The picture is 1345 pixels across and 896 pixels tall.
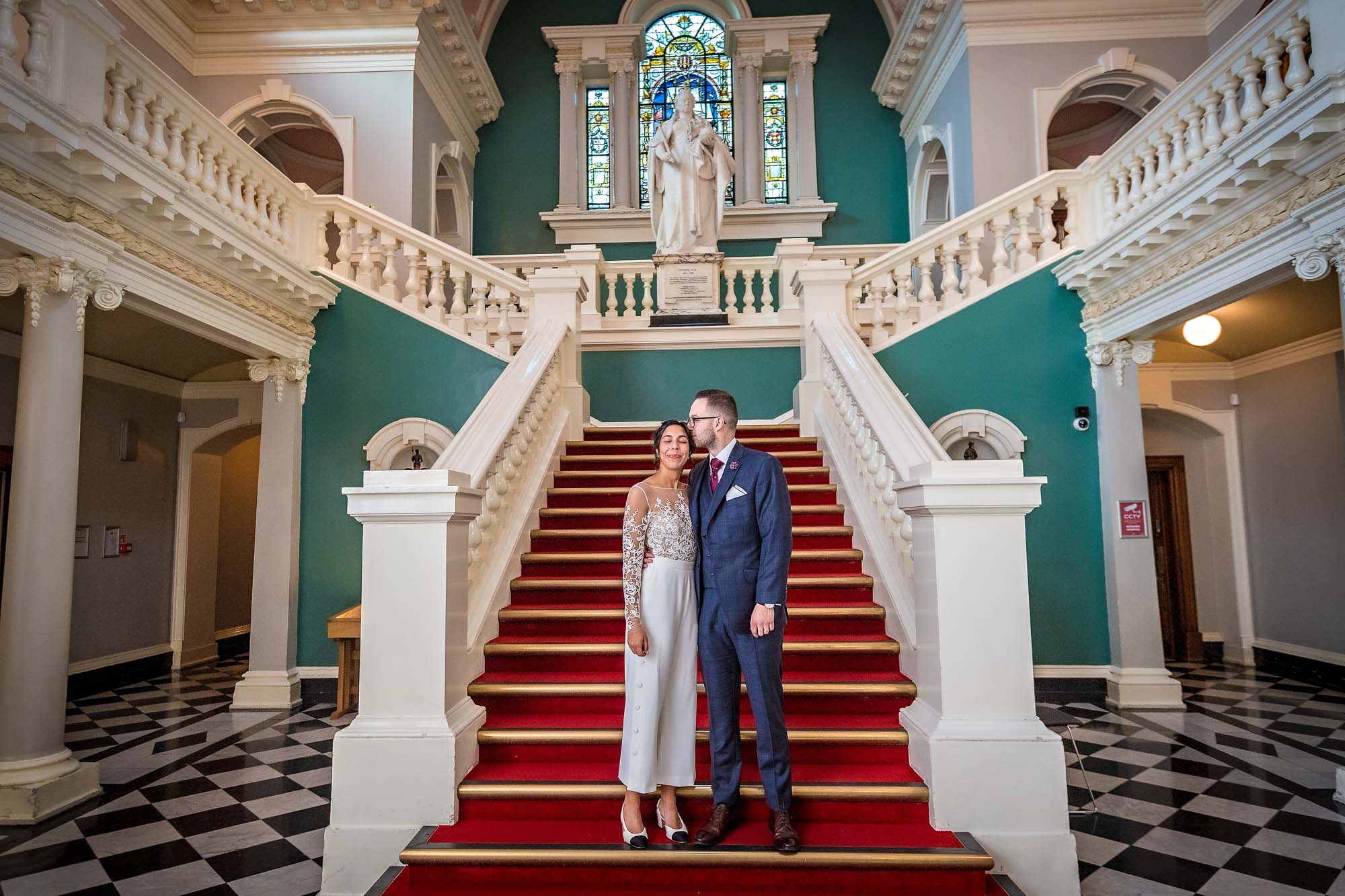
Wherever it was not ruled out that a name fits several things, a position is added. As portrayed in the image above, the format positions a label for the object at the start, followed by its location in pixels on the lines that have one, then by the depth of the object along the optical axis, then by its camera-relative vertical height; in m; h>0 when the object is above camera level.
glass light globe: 6.59 +1.70
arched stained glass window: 12.23 +7.50
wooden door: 9.02 -0.44
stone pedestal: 8.13 +2.64
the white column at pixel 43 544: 4.32 -0.02
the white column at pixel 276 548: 6.75 -0.09
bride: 2.81 -0.45
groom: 2.82 -0.30
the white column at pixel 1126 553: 6.59 -0.25
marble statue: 8.16 +3.83
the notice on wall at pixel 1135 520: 6.71 +0.05
